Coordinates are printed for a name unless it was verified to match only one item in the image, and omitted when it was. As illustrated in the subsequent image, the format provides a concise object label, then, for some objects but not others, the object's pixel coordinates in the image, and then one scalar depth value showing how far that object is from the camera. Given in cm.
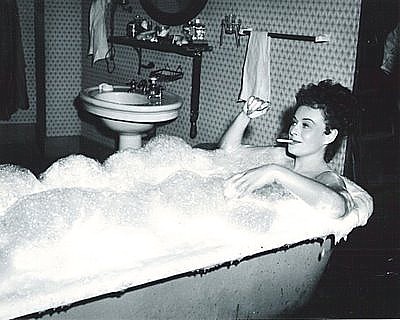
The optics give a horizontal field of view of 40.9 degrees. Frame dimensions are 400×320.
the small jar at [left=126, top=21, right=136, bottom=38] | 390
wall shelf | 341
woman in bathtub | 188
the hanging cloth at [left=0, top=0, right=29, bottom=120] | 412
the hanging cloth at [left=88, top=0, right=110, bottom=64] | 418
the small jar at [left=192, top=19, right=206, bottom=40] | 346
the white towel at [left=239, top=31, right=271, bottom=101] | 304
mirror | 350
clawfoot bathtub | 157
